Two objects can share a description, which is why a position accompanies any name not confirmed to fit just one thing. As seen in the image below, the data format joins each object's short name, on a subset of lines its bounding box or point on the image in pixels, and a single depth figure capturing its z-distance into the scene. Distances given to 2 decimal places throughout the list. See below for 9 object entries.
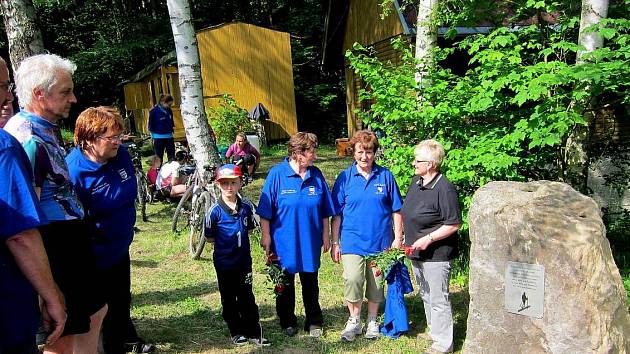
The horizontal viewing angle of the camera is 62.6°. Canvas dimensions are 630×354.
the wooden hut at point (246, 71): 17.19
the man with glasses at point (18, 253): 1.89
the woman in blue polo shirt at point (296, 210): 4.12
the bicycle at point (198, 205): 6.54
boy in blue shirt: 4.06
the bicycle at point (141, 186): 8.61
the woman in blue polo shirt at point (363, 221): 4.14
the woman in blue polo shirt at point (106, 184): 3.22
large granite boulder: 2.87
